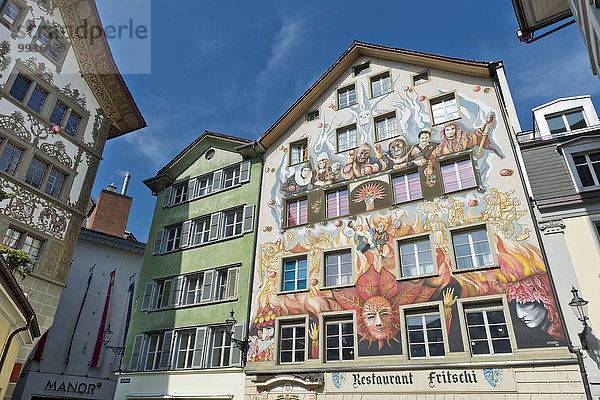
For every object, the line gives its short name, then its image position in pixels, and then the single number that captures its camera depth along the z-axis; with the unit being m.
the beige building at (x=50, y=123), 18.22
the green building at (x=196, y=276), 18.11
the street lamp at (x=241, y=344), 16.75
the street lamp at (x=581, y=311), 11.43
